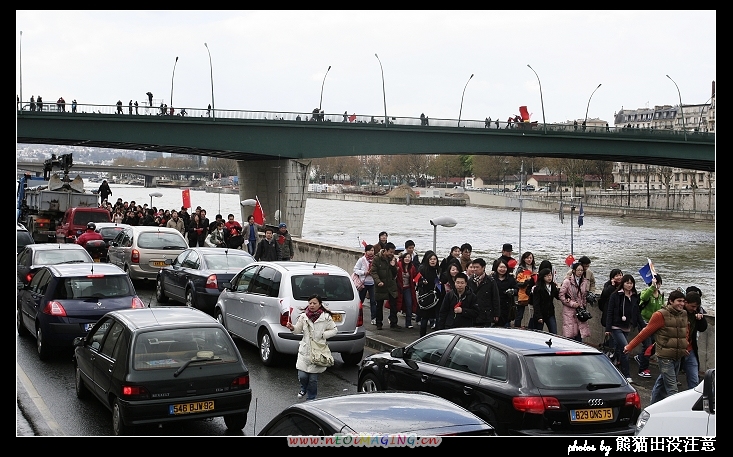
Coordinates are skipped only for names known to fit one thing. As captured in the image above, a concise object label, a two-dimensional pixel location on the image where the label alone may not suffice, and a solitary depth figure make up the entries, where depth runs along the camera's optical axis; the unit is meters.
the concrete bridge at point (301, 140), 45.00
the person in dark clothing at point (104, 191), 40.55
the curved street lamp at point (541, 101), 62.21
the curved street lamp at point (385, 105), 50.12
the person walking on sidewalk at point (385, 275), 15.61
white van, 6.58
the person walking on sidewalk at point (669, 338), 9.85
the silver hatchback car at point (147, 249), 21.05
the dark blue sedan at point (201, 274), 16.62
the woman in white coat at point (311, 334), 10.02
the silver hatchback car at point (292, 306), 12.42
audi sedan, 7.80
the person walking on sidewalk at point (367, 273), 16.27
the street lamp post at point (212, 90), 55.55
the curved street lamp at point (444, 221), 18.72
